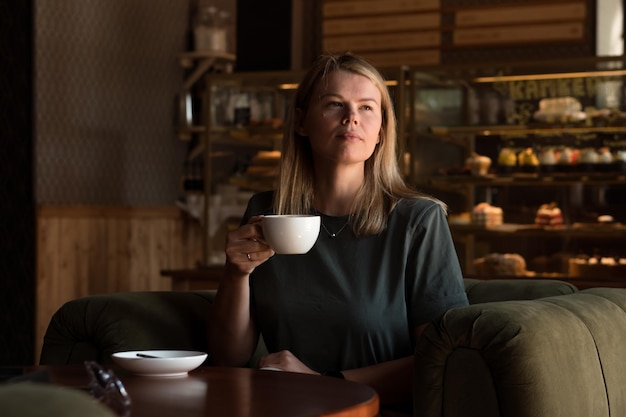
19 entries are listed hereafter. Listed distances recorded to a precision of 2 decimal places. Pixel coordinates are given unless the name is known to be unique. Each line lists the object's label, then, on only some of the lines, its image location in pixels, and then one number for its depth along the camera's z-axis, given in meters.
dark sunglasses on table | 1.31
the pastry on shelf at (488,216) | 5.41
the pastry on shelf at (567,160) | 5.26
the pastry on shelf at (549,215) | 5.28
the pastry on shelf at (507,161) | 5.38
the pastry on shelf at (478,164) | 5.44
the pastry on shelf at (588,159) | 5.22
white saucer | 1.69
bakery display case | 5.19
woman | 2.32
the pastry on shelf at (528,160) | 5.34
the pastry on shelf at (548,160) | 5.32
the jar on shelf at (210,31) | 7.61
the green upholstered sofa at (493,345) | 1.84
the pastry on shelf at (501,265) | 5.36
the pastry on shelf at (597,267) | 5.14
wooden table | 1.38
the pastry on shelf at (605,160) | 5.19
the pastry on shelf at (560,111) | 5.25
